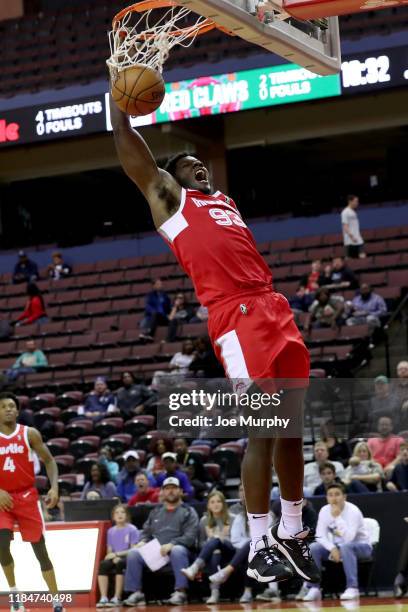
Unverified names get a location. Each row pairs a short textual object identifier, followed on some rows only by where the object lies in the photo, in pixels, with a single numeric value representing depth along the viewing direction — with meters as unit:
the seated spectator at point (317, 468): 12.38
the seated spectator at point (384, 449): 12.28
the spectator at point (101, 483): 13.66
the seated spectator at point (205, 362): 16.25
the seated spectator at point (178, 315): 19.11
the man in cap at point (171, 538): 11.92
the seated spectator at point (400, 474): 11.80
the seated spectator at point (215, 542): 11.77
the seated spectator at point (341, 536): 11.24
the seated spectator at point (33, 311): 22.08
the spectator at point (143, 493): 13.12
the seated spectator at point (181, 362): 16.73
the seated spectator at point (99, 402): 17.12
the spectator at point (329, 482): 11.86
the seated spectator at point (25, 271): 23.92
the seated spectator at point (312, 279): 18.29
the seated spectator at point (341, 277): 18.11
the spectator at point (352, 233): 19.28
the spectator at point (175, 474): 12.74
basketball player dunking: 5.52
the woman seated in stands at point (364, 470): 12.21
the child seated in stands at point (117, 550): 12.07
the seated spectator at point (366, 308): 16.88
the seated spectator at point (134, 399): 16.72
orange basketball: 5.75
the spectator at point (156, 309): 19.81
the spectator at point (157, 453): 13.70
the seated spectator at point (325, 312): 17.03
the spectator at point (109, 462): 14.22
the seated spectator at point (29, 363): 19.78
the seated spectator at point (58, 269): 23.66
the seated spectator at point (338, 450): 13.06
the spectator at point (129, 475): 13.59
